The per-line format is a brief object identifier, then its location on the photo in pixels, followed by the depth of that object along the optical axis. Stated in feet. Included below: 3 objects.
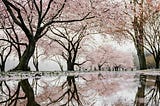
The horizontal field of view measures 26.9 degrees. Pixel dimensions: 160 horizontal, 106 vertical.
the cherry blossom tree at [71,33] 131.34
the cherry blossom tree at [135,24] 101.40
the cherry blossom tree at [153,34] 108.99
